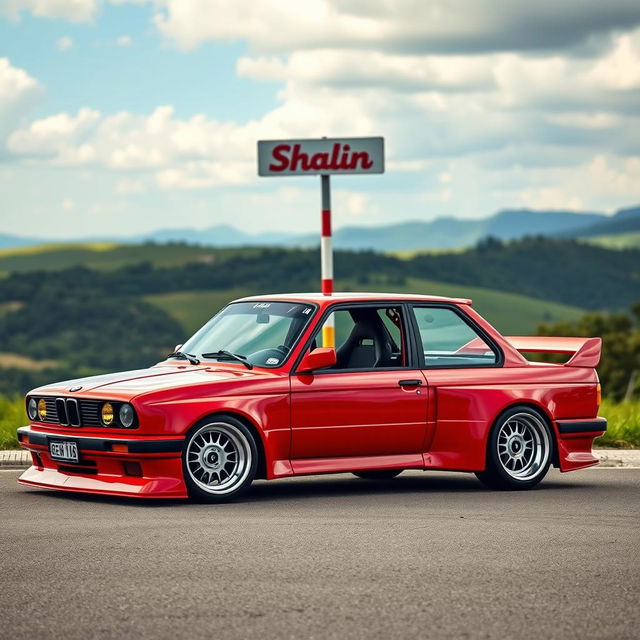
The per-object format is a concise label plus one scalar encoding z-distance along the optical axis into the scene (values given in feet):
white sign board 55.06
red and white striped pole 50.91
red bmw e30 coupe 32.91
